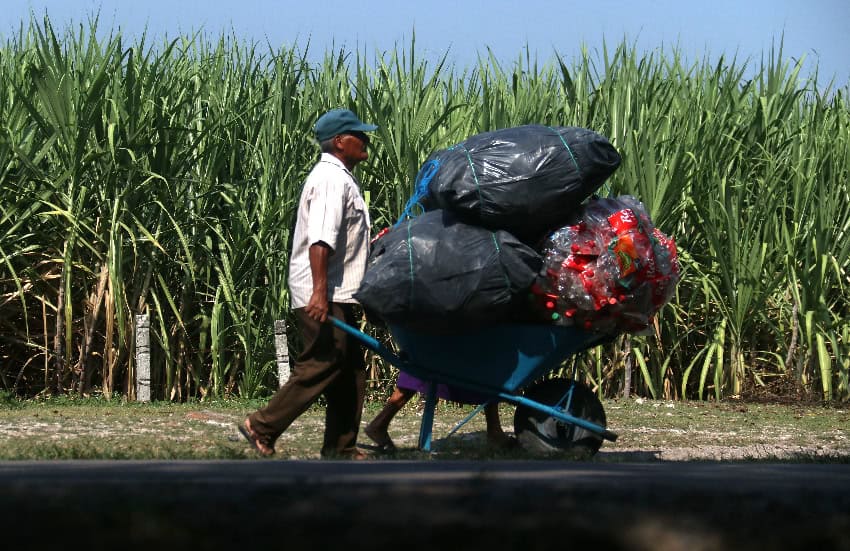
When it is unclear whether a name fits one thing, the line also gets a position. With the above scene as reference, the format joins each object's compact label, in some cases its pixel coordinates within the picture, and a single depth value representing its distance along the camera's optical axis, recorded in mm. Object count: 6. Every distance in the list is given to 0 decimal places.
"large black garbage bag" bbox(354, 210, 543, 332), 11703
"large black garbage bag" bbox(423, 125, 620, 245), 11977
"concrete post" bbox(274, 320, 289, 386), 18687
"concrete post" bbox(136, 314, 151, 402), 18531
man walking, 12039
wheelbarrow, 12227
